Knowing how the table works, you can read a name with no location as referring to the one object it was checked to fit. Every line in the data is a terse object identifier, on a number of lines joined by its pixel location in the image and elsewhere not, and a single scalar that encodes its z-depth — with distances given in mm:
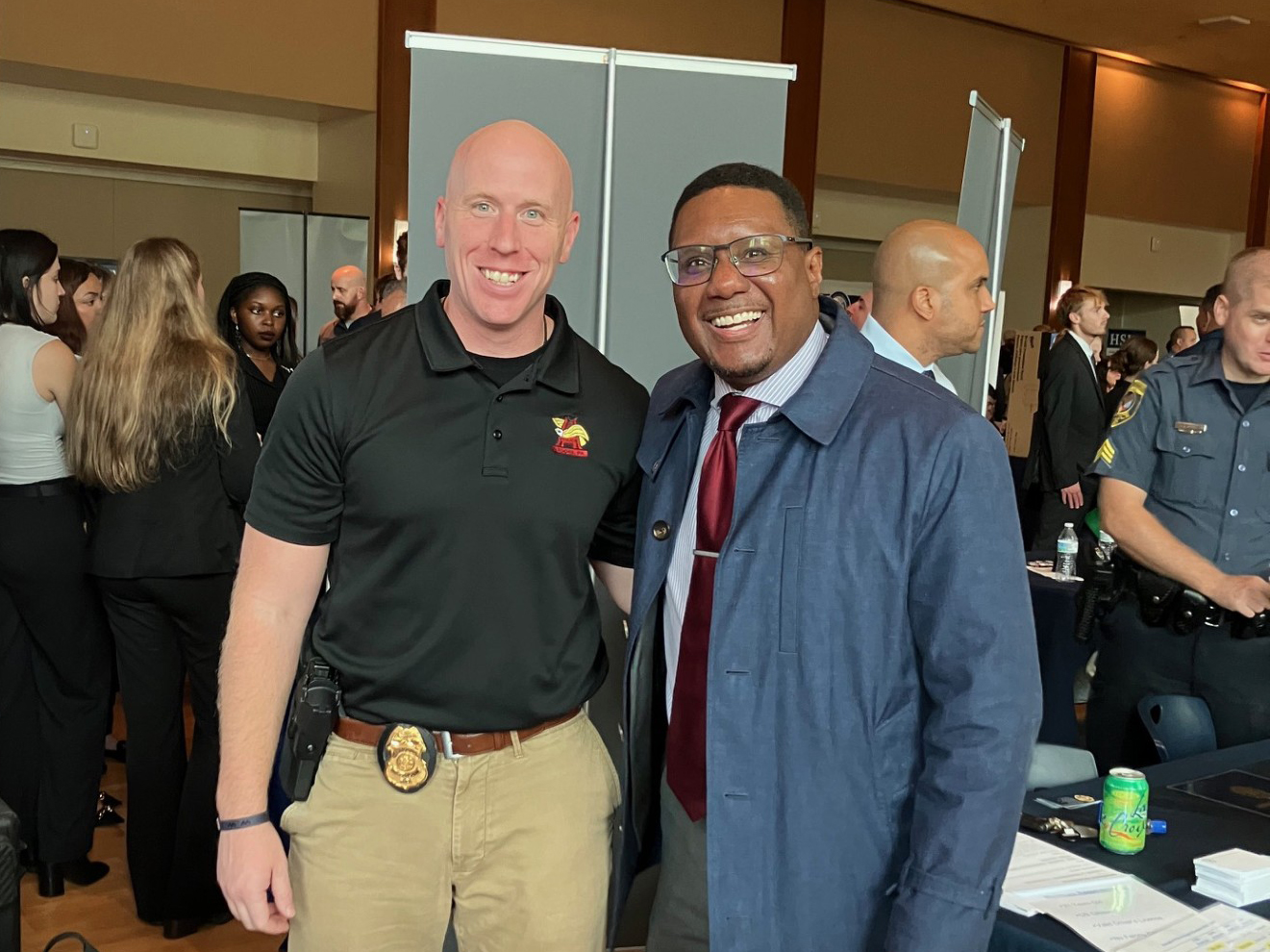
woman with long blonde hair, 3111
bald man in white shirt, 3273
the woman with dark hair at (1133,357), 8031
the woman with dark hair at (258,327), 4453
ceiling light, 11005
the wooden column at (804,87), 10375
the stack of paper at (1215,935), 1580
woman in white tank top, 3320
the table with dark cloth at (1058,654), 3994
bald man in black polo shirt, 1596
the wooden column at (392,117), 8422
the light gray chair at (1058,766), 2250
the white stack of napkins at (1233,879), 1718
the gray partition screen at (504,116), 3035
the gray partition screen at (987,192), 4094
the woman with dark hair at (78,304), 3719
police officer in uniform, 2797
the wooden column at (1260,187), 14141
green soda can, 1863
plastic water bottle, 4285
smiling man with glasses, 1392
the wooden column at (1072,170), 12250
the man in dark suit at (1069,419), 6578
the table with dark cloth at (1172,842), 1622
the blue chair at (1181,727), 2719
